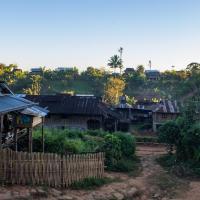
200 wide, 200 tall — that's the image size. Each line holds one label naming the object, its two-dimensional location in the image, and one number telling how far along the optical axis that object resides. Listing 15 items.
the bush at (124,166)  19.34
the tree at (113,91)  63.62
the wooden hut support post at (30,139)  16.71
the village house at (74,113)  35.99
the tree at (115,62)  87.19
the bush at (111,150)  19.53
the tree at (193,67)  66.54
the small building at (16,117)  14.55
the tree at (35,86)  67.21
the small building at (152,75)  90.65
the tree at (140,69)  91.71
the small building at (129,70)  95.09
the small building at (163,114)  42.47
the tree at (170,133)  23.88
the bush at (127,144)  22.97
